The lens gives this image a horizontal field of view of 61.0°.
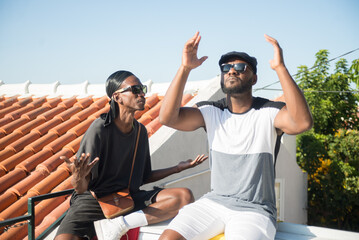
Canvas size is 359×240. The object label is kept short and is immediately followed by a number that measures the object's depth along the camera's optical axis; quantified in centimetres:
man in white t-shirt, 222
